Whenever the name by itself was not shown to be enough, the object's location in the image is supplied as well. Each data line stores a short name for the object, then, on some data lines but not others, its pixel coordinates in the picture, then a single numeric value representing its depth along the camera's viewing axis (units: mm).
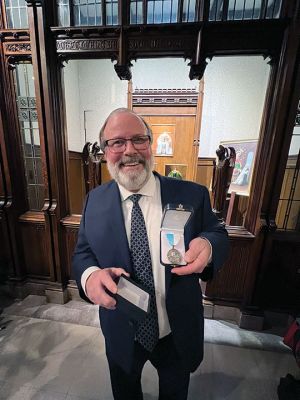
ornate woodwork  1443
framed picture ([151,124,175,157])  3312
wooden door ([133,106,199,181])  3205
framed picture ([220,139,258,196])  1974
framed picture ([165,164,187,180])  3395
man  860
